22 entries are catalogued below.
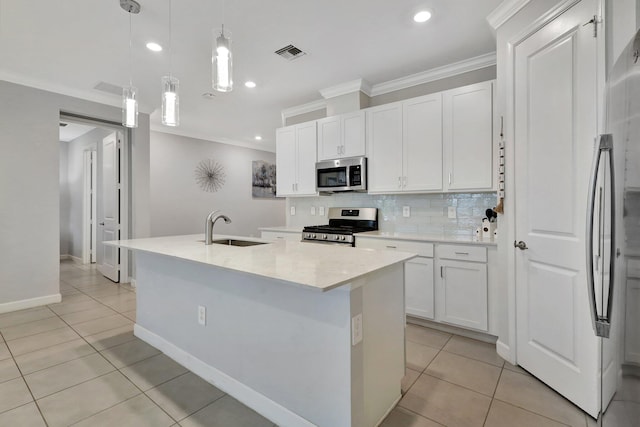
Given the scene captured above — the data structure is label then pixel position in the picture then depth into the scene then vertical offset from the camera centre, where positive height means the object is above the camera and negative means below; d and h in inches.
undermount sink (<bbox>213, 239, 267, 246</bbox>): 104.7 -10.3
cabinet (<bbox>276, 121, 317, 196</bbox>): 162.7 +30.4
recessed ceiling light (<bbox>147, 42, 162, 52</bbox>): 110.1 +62.2
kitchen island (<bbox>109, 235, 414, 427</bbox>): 54.2 -24.9
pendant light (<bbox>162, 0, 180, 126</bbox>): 83.3 +31.5
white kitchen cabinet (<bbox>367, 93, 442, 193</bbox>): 122.9 +29.2
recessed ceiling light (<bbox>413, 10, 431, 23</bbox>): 93.7 +62.7
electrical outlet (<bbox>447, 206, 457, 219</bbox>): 127.5 +0.3
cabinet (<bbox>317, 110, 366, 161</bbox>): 143.7 +38.4
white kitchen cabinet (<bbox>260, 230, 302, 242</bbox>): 158.1 -12.1
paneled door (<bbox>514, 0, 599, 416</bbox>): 66.9 +3.3
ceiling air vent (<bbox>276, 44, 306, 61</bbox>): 114.3 +62.9
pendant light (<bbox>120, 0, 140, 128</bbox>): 87.8 +33.4
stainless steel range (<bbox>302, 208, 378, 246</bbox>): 136.2 -6.9
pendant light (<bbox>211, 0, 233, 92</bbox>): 72.2 +36.9
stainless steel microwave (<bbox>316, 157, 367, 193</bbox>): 141.9 +18.8
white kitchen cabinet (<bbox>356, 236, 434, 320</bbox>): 113.2 -25.3
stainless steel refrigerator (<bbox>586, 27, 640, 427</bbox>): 33.1 -3.7
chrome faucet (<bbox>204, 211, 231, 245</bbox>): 94.0 -4.4
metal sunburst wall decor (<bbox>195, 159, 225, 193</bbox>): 249.5 +32.4
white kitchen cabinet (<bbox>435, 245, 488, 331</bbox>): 102.3 -25.9
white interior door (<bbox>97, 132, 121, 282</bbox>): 180.2 +4.6
